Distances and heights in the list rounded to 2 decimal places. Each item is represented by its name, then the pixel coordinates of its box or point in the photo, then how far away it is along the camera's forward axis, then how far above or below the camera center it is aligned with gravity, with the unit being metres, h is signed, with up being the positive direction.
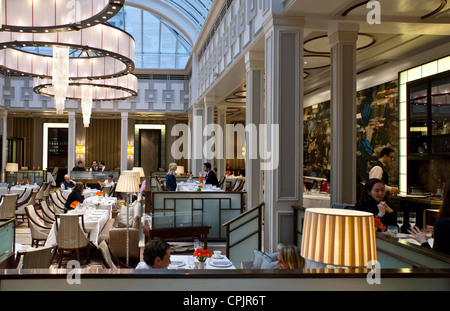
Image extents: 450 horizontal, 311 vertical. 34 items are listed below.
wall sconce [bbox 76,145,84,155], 23.52 +0.56
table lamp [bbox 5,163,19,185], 17.98 -0.43
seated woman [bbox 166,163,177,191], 11.23 -0.70
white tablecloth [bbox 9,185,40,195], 13.48 -1.13
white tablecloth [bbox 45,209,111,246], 7.19 -1.31
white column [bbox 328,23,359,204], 5.75 +0.74
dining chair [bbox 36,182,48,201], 13.10 -1.22
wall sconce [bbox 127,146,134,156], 23.56 +0.49
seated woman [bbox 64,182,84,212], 8.90 -0.88
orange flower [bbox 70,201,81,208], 8.22 -0.98
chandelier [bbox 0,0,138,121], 5.59 +2.09
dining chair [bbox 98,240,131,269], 4.16 -1.12
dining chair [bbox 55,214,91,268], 6.57 -1.34
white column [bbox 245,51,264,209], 7.71 +0.85
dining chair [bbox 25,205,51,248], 7.45 -1.40
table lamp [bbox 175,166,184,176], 18.56 -0.59
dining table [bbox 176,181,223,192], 10.33 -0.81
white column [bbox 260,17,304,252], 5.55 +0.55
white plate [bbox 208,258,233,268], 4.28 -1.18
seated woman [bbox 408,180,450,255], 2.85 -0.51
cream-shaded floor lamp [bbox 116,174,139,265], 6.69 -0.45
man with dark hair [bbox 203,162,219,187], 11.05 -0.58
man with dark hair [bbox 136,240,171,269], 3.61 -0.91
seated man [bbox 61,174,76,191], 13.04 -0.88
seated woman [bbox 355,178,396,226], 4.25 -0.47
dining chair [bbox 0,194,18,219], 9.66 -1.21
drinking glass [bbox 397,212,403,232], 4.25 -0.64
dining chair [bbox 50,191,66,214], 9.72 -1.21
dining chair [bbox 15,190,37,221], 11.09 -1.47
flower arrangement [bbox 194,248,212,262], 4.08 -1.02
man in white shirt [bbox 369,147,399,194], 6.66 -0.19
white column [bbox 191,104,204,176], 16.08 +0.80
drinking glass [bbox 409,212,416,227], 4.17 -0.63
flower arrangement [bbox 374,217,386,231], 3.97 -0.67
